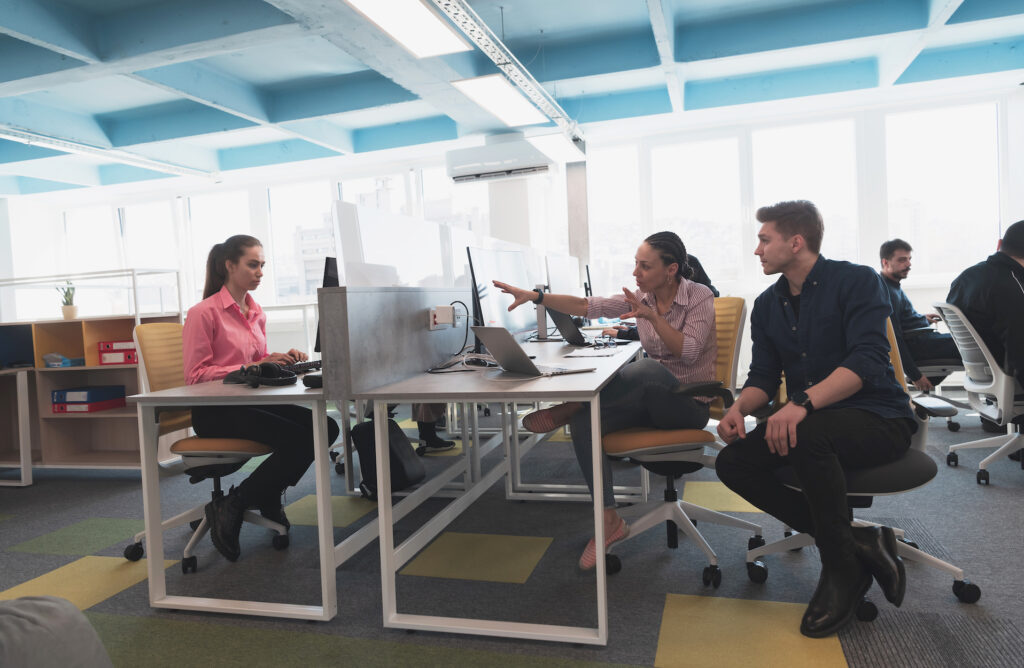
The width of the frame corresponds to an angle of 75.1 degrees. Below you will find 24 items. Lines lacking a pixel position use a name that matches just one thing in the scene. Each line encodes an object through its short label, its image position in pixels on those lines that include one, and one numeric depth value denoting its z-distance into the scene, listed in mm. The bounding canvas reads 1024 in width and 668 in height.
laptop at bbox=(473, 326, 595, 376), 2023
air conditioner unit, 5961
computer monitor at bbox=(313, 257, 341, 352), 2668
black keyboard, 2414
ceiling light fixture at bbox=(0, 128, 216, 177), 5804
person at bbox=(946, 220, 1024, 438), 2957
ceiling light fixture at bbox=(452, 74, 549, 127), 4445
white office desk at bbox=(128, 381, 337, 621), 1975
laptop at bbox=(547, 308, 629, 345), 3205
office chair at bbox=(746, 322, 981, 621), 1756
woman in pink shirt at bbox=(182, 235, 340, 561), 2400
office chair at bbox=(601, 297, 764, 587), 2104
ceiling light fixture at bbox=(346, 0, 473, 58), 3289
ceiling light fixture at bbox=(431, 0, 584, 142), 3508
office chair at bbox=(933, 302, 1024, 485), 3045
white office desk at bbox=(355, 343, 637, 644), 1745
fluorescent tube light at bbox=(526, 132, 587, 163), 5863
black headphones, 2172
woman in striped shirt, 2170
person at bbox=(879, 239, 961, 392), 4191
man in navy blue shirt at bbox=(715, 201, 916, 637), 1742
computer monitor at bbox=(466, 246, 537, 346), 2594
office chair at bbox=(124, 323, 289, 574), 2342
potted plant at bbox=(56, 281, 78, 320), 4090
